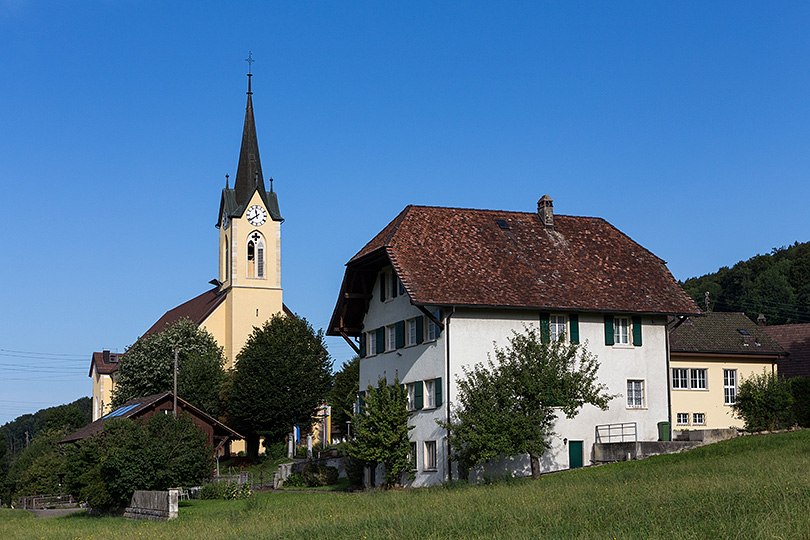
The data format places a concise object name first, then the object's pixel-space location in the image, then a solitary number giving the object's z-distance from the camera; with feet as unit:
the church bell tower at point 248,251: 274.16
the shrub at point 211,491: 142.79
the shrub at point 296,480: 157.28
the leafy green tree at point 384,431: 127.44
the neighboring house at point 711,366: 156.66
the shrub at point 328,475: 156.76
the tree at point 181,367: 230.27
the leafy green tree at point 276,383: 217.56
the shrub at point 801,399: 152.97
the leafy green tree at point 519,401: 115.55
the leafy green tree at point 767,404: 148.97
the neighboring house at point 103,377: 342.64
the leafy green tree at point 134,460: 128.88
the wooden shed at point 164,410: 163.73
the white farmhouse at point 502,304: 128.67
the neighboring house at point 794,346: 212.64
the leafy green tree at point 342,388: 228.33
